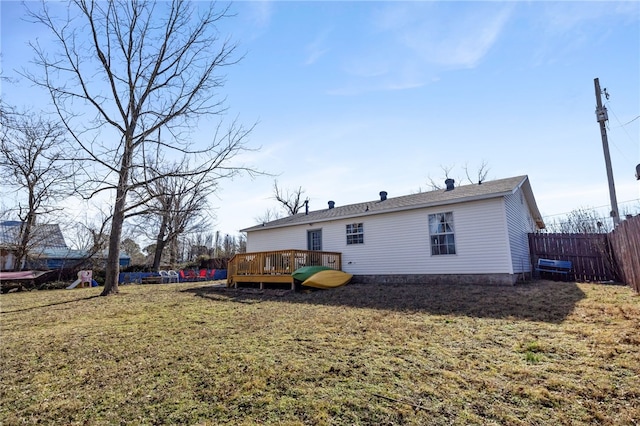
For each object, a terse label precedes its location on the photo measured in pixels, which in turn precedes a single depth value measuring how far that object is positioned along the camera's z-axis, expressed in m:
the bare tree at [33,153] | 7.18
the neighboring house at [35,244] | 18.27
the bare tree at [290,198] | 33.06
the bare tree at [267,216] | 39.58
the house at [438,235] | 9.48
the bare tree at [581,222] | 22.20
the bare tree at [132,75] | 10.12
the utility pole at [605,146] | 11.49
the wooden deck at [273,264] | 10.85
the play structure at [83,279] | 15.30
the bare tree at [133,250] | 31.92
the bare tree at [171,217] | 10.24
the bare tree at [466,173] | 27.06
